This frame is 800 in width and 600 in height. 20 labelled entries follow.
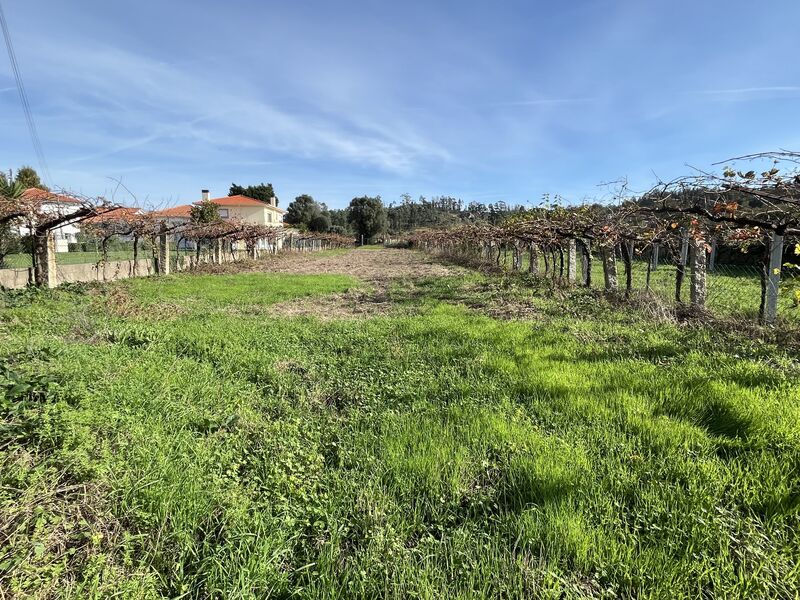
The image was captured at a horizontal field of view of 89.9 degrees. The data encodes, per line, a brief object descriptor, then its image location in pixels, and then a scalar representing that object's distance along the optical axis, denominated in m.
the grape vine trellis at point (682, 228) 4.01
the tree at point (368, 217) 72.81
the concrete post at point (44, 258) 10.88
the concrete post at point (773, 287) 6.36
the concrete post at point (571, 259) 12.94
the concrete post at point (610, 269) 10.33
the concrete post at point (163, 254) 17.81
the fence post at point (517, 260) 17.20
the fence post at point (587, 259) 11.19
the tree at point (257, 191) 71.06
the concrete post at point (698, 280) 7.70
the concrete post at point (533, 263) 15.04
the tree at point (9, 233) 10.89
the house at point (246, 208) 53.08
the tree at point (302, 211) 71.06
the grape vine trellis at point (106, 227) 10.34
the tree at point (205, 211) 32.25
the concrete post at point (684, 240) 8.38
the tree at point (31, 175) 33.51
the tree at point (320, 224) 70.25
